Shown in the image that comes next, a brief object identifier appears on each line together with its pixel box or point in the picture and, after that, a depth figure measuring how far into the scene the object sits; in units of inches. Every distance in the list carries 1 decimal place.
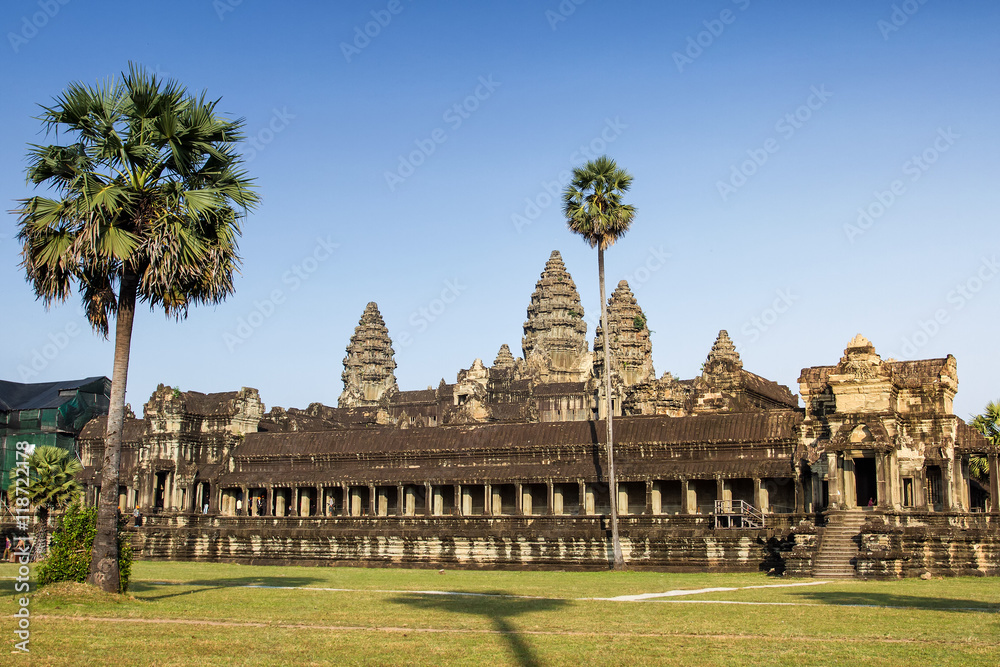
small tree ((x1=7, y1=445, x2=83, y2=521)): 2122.3
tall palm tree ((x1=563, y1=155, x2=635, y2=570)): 1737.2
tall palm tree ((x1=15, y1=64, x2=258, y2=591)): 965.2
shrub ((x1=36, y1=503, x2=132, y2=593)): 954.7
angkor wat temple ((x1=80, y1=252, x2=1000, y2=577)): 1616.6
